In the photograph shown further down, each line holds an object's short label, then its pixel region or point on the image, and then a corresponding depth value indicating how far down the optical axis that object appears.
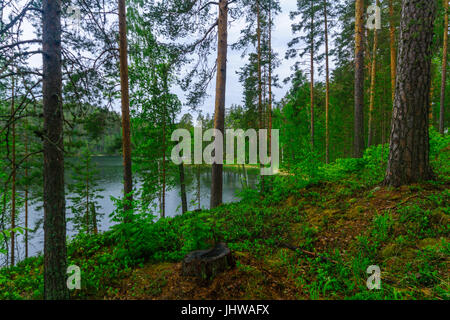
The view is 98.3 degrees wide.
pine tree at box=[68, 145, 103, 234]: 13.20
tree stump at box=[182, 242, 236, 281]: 2.63
